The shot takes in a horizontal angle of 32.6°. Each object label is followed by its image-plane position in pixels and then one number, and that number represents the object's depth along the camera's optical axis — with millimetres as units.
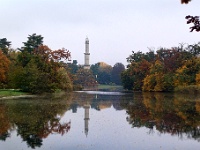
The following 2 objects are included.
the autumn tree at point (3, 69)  49562
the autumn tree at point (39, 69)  48844
